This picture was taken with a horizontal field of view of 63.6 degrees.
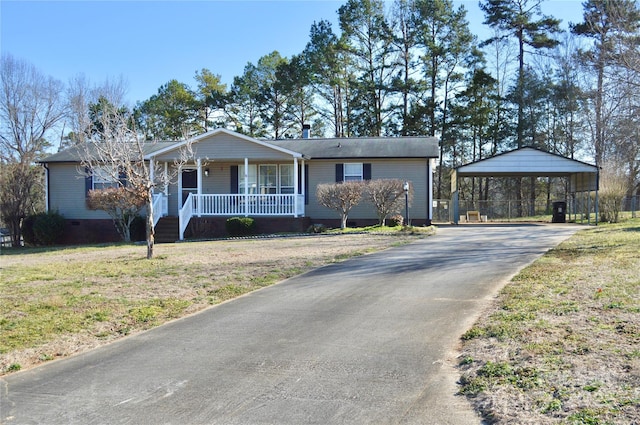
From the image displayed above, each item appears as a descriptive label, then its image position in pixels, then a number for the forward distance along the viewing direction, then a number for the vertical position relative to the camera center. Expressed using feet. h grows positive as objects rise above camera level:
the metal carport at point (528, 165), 78.64 +6.35
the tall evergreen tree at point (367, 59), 124.98 +36.90
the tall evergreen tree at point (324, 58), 123.95 +36.35
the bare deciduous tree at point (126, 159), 39.73 +4.59
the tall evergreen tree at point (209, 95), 134.00 +30.26
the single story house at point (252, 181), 69.31 +4.23
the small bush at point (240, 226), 65.87 -2.02
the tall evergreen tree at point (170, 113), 133.28 +25.91
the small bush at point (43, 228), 71.87 -2.13
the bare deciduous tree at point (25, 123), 109.81 +20.03
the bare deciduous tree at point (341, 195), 63.46 +1.69
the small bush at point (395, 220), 67.97 -1.58
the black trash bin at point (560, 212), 85.71 -1.01
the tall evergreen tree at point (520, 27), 123.95 +43.55
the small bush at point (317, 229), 64.13 -2.47
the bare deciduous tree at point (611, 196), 76.33 +1.40
